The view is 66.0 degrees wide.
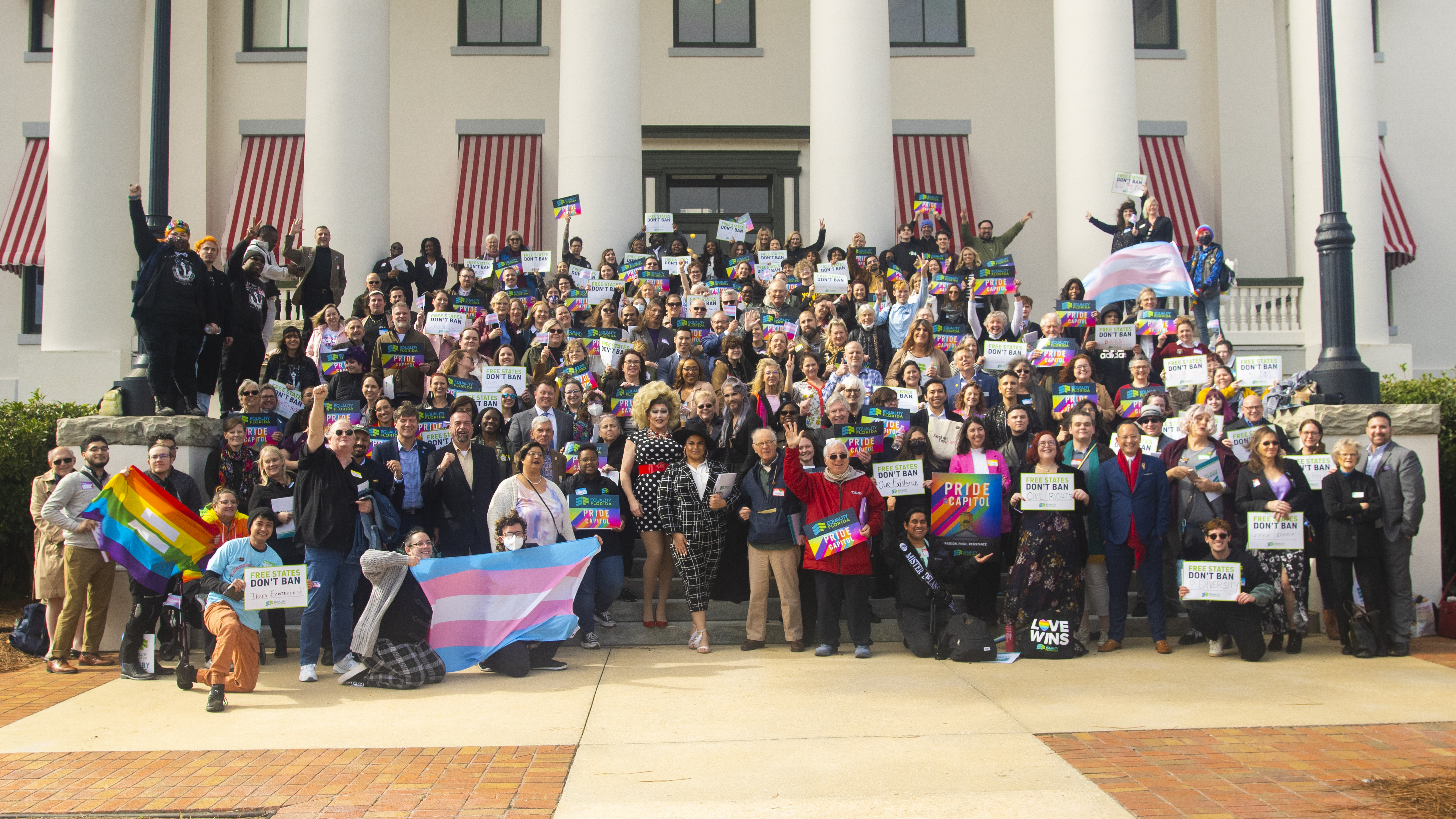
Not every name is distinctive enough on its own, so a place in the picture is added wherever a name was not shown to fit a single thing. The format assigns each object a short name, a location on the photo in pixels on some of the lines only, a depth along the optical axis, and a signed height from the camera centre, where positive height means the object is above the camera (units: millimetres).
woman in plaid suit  9508 -495
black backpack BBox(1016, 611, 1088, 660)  8984 -1422
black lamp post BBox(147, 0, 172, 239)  10820 +3187
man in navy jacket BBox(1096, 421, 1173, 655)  9234 -513
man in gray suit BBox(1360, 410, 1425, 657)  9227 -491
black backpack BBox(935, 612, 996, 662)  8859 -1424
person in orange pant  8031 -1049
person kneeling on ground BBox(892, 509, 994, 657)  9188 -992
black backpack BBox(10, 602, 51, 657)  9742 -1468
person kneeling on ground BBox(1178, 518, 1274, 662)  8781 -1170
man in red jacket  9180 -744
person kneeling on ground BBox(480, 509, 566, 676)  8742 -1470
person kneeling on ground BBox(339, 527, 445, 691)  8422 -1266
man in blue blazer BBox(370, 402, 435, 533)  9500 +27
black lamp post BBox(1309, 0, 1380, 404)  10703 +1614
